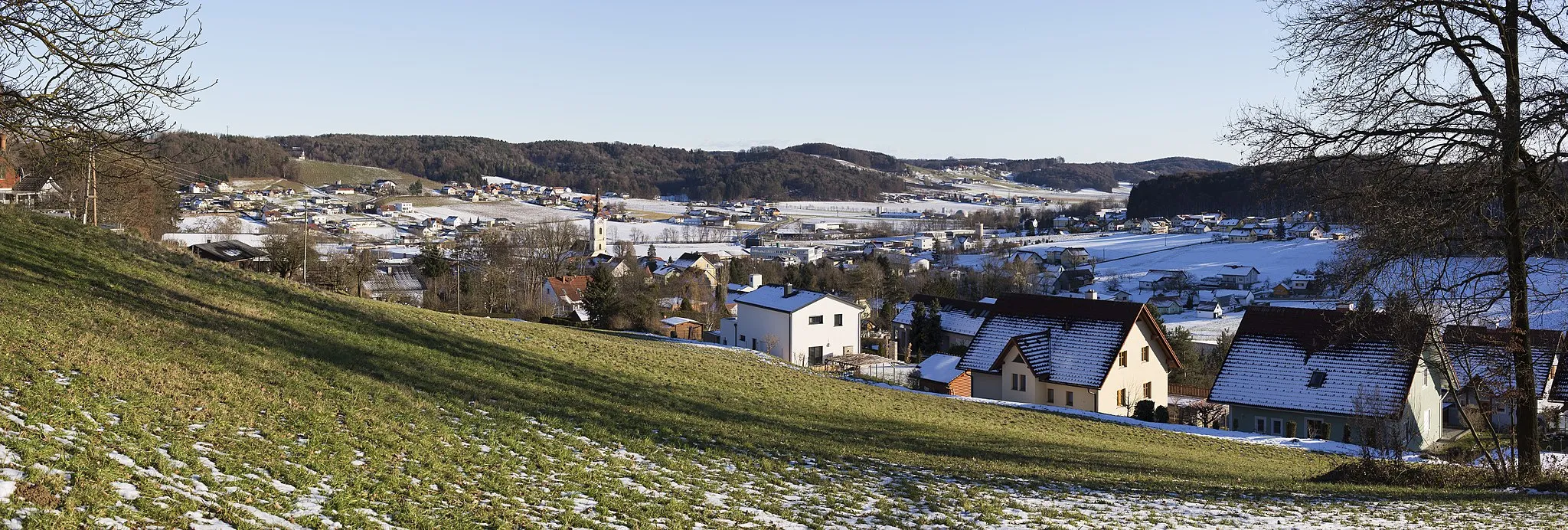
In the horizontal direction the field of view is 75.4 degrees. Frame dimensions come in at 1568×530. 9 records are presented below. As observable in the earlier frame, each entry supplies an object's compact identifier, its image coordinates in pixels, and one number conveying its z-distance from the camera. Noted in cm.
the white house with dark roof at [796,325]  5041
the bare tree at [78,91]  1183
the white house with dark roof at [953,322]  5962
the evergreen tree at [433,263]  6700
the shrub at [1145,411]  3444
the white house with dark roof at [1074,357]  3769
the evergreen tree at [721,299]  7150
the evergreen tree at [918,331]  5919
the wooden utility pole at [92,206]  3344
